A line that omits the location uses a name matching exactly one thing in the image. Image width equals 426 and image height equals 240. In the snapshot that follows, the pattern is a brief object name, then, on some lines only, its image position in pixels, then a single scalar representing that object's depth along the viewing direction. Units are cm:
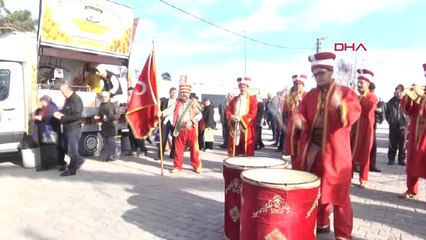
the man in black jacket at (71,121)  796
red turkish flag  832
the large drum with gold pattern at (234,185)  411
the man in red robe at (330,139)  397
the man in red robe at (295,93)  879
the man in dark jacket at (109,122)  970
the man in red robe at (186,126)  830
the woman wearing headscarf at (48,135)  853
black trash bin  1118
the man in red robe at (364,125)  684
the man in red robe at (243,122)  798
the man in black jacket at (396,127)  962
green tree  2703
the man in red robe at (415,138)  608
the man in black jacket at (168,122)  1012
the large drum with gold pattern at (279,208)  328
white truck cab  883
